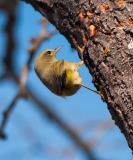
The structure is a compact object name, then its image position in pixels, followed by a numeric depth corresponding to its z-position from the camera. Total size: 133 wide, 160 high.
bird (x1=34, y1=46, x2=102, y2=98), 7.35
